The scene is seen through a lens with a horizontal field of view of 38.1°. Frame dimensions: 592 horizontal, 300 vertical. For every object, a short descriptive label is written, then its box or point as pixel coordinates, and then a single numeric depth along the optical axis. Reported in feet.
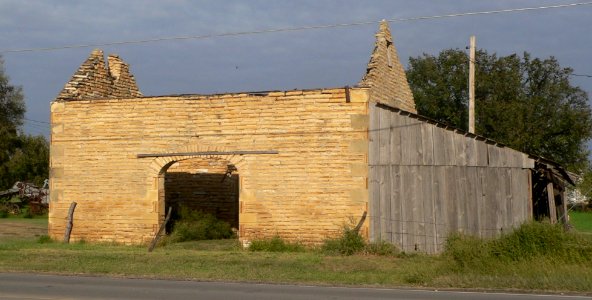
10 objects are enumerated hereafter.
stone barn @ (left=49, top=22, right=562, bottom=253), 76.84
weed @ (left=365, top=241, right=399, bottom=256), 72.43
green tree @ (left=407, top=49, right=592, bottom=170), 170.81
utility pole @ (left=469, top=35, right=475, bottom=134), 100.18
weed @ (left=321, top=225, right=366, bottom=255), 71.92
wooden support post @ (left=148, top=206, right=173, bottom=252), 76.43
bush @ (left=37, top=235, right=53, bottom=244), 85.42
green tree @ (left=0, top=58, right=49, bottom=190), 207.72
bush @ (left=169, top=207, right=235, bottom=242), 84.74
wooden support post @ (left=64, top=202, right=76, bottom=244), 84.74
